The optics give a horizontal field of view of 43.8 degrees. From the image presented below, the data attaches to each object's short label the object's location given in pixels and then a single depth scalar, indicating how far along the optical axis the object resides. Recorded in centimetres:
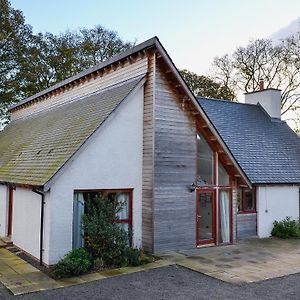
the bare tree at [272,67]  3350
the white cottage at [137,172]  1091
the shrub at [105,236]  1041
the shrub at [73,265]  959
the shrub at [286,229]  1588
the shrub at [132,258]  1074
